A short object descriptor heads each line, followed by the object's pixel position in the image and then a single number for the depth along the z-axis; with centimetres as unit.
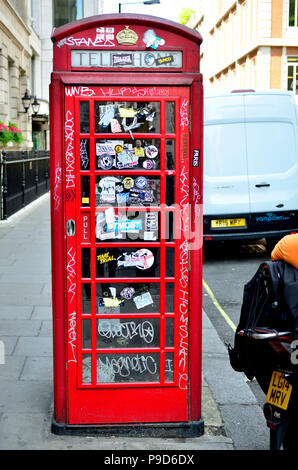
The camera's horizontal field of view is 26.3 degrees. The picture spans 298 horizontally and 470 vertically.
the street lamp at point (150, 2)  2479
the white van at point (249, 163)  1048
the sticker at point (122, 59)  377
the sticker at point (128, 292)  399
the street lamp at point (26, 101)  2694
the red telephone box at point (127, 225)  376
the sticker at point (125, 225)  391
